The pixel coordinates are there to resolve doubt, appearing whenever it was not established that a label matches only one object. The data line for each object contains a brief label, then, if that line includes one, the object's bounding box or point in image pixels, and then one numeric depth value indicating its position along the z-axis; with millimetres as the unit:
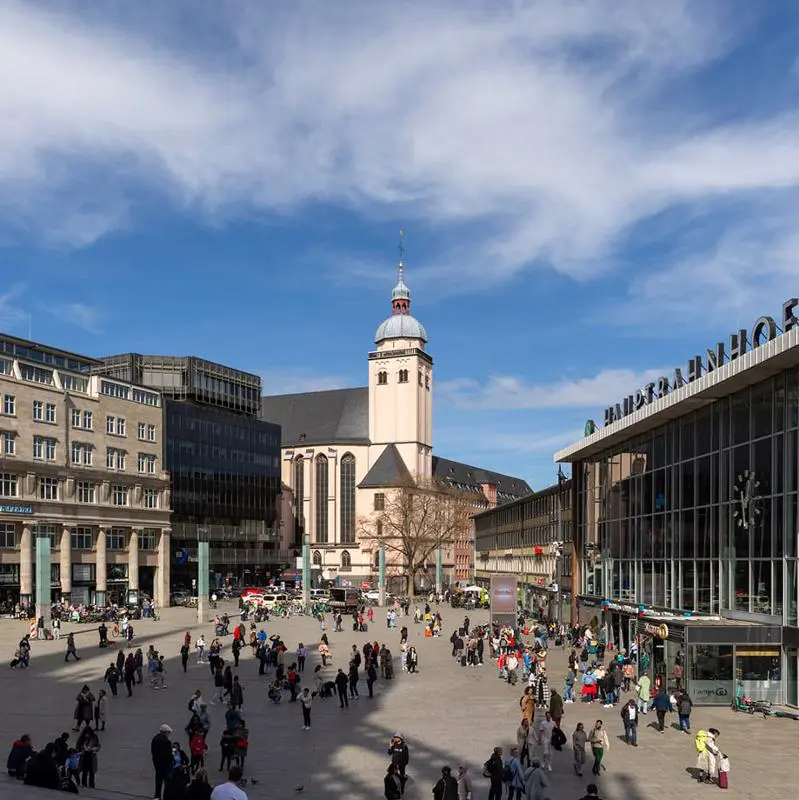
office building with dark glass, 104500
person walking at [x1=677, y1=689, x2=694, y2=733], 28141
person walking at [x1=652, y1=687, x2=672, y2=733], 28672
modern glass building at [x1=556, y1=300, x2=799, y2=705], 32875
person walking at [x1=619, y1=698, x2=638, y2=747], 26234
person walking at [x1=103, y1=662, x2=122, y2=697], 35094
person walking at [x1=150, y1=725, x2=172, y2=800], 19938
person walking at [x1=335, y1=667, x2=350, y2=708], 33250
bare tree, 118812
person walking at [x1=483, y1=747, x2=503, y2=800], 19531
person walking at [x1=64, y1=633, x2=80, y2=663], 46031
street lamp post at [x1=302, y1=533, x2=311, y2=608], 84625
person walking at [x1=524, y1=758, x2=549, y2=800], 18641
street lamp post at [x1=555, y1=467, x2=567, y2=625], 66312
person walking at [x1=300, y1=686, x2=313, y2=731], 28562
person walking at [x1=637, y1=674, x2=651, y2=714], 30922
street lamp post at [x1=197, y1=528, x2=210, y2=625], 70188
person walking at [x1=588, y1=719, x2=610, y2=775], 22703
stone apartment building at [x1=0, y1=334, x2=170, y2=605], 75688
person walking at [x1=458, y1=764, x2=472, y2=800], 18406
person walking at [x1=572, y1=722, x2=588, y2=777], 22938
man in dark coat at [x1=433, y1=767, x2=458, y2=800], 17703
